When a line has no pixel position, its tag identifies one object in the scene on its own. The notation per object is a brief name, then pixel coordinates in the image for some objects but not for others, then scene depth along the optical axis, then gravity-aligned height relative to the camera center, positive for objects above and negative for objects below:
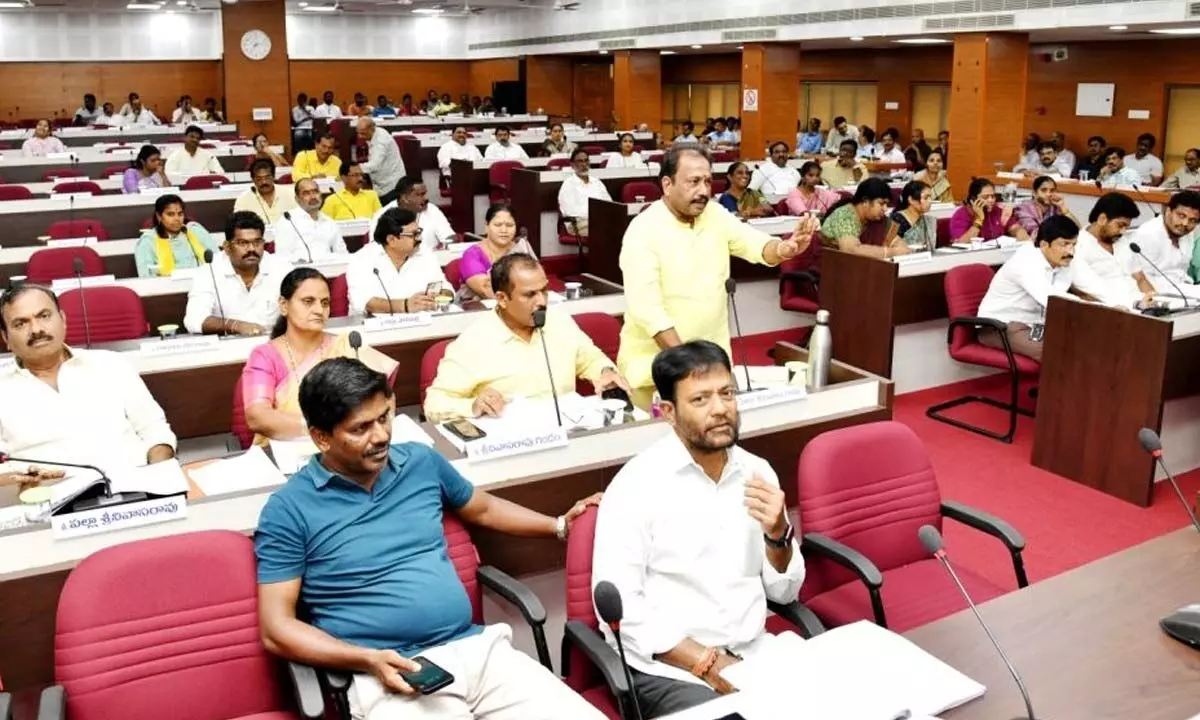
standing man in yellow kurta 3.38 -0.36
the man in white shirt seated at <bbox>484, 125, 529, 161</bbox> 12.49 -0.05
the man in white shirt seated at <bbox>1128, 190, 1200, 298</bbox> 5.80 -0.52
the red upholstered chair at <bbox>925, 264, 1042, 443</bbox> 5.28 -0.97
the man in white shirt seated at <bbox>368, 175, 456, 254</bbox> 6.50 -0.43
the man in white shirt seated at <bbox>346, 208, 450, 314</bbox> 5.01 -0.59
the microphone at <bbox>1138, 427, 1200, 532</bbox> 2.35 -0.63
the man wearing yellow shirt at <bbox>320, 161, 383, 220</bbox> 7.53 -0.41
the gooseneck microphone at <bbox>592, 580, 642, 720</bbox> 1.86 -0.79
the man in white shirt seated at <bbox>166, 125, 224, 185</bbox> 10.30 -0.20
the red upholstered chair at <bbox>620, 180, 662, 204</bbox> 9.05 -0.38
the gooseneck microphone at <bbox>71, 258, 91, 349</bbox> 4.62 -0.79
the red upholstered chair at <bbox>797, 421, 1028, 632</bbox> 2.71 -0.98
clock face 15.53 +1.39
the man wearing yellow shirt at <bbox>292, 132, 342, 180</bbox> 9.62 -0.18
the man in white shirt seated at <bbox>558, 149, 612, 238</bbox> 8.91 -0.41
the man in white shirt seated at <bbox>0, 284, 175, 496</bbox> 3.04 -0.74
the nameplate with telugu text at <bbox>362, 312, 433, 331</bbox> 4.38 -0.72
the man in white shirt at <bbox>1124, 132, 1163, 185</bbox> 12.52 -0.10
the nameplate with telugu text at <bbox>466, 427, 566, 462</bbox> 2.73 -0.77
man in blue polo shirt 2.16 -0.91
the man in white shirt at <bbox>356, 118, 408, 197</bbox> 9.76 -0.18
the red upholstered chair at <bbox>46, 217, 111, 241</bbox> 7.15 -0.61
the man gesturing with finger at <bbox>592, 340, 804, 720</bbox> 2.25 -0.86
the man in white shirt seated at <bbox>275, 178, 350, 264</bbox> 6.39 -0.53
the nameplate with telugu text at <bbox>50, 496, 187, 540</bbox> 2.29 -0.82
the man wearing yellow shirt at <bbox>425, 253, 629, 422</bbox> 3.34 -0.66
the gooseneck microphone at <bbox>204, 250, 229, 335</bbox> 4.59 -0.58
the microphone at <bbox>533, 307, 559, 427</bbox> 3.05 -0.52
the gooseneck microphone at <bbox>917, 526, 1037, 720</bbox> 1.87 -0.71
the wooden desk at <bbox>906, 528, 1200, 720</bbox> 1.83 -0.92
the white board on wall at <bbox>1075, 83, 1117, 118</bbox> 13.80 +0.69
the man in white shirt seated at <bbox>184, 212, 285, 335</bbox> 4.57 -0.63
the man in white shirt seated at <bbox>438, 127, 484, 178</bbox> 12.09 -0.09
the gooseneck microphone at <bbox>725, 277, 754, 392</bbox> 3.25 -0.42
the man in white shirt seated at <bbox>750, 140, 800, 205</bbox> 10.60 -0.26
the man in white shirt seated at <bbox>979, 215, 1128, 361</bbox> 5.25 -0.65
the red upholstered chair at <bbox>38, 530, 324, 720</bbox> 2.06 -0.98
